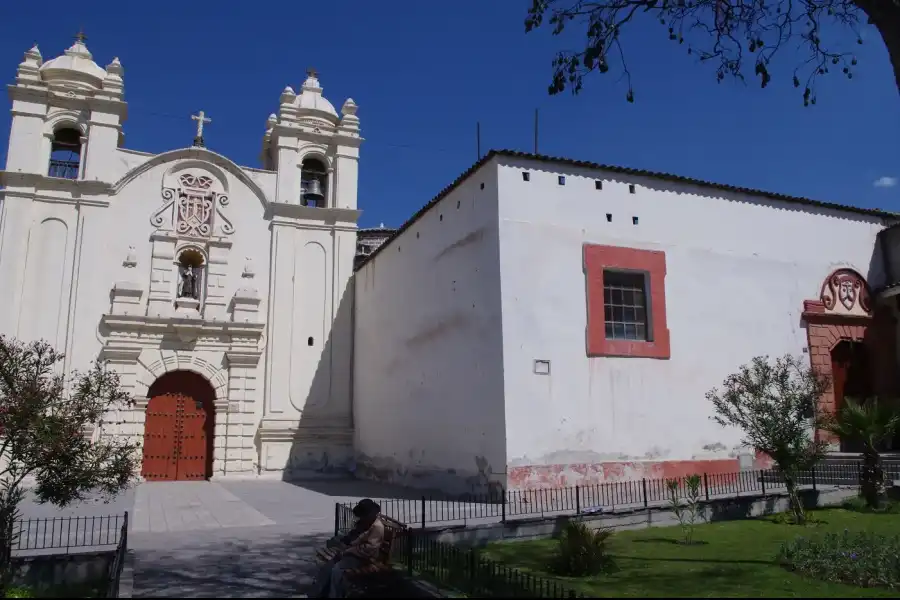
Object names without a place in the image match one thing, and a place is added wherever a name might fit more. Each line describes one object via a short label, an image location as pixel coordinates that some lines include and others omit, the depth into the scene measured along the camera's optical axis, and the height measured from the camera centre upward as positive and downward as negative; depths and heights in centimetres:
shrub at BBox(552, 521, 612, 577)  757 -124
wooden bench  588 -107
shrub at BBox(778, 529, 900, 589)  688 -123
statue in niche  2080 +441
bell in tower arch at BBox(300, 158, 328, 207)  2298 +810
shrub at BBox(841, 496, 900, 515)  1120 -110
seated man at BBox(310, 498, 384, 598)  597 -98
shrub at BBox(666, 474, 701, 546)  955 -101
